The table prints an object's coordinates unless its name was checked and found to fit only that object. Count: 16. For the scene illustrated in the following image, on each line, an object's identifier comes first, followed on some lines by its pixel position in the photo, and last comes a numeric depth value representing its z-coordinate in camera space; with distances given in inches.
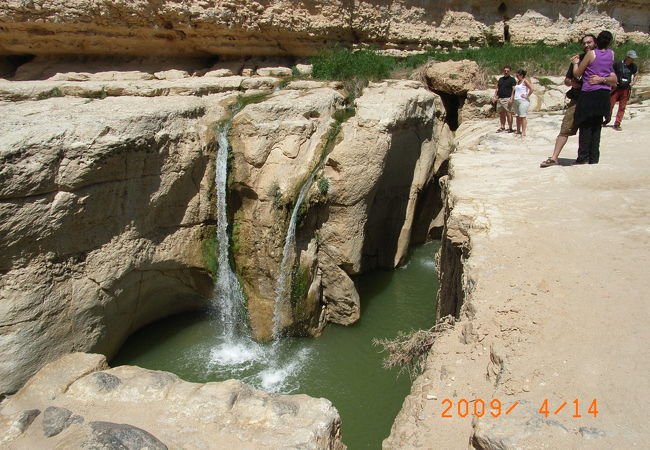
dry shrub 149.6
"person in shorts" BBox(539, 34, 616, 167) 228.1
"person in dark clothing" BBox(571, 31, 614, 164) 215.8
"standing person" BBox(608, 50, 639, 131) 285.1
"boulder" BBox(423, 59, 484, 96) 412.5
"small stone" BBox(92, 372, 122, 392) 170.9
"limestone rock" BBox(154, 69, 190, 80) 397.7
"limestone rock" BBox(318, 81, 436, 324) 278.4
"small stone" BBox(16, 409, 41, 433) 157.2
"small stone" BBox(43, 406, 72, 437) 152.8
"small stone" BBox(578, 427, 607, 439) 93.7
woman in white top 309.3
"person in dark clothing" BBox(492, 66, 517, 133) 334.3
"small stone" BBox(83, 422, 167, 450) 134.6
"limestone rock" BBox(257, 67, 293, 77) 399.2
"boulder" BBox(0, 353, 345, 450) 139.5
